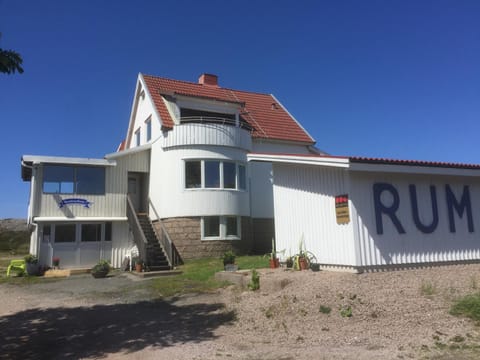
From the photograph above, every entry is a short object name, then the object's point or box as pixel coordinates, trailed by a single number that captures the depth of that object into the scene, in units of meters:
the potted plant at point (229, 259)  15.95
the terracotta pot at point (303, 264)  12.14
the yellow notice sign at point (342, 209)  11.01
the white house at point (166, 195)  19.91
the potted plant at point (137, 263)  17.70
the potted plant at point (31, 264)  18.98
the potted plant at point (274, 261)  13.49
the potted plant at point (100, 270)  17.19
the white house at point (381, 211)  11.01
